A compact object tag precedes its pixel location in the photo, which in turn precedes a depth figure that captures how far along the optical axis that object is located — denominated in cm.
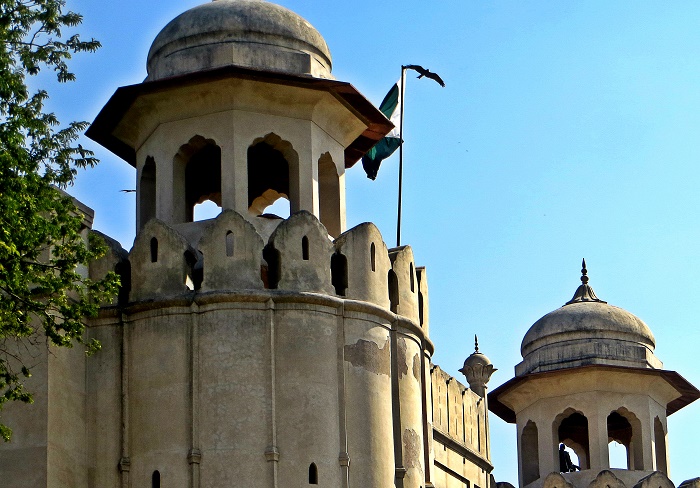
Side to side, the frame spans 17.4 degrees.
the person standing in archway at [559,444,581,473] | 4077
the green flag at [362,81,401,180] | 3306
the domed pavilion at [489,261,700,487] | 3919
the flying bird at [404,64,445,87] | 3378
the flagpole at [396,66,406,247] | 3212
